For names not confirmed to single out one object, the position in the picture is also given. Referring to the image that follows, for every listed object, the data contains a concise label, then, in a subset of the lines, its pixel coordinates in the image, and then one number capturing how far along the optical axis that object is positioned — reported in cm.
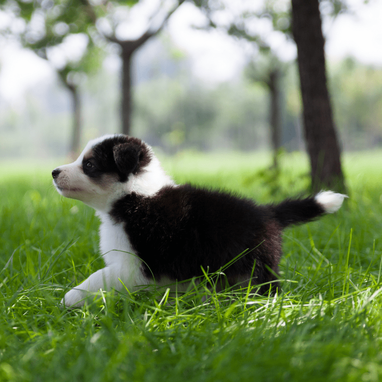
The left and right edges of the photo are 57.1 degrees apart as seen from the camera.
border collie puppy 209
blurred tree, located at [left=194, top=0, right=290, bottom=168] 780
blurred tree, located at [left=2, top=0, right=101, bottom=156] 935
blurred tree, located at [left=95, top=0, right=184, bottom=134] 888
